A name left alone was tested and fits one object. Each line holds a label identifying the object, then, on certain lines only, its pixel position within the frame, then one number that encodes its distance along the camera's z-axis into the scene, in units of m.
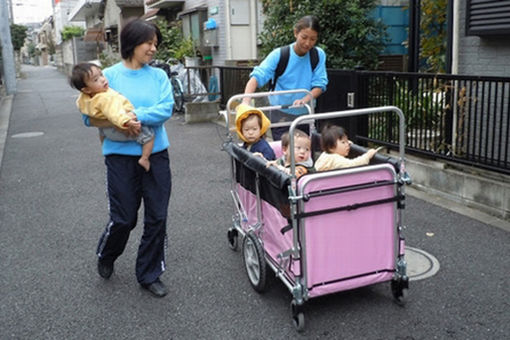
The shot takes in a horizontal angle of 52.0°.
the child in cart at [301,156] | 3.53
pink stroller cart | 3.03
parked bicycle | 13.78
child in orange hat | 3.77
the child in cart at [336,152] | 3.36
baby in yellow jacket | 3.25
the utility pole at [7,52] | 23.68
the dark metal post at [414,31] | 8.63
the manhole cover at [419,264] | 3.96
